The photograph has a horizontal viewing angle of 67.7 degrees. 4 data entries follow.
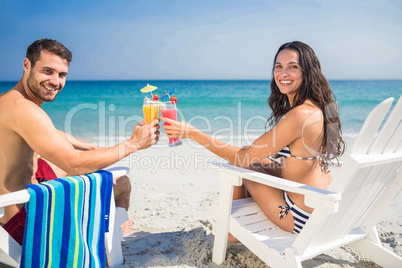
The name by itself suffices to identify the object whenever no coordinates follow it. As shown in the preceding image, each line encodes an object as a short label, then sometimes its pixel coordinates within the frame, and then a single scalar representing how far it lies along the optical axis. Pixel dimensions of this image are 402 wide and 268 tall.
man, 1.66
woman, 1.92
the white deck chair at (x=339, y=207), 1.49
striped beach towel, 1.50
